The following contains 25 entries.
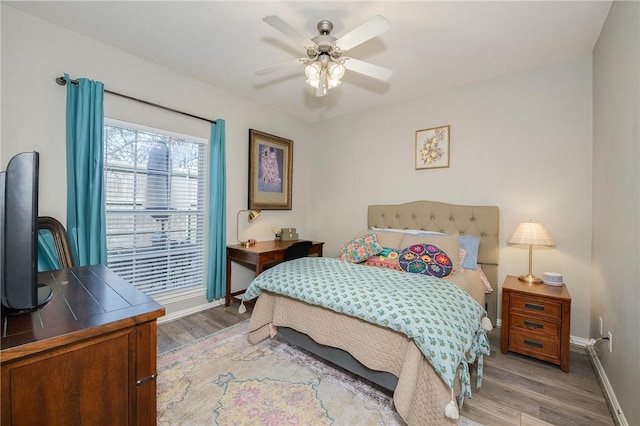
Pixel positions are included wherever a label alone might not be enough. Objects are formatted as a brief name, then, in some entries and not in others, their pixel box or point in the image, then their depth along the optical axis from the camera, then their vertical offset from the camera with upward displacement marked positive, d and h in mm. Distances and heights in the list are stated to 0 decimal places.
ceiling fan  1704 +1135
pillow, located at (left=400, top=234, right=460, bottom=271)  2705 -298
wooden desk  3189 -524
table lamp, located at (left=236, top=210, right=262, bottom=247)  3598 -92
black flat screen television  907 -78
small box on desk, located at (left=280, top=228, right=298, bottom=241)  4101 -365
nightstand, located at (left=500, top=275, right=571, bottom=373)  2150 -876
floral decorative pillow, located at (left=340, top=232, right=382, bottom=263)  3012 -407
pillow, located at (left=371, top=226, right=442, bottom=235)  3223 -219
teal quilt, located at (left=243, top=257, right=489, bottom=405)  1475 -583
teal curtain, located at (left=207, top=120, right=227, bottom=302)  3291 +22
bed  1493 -868
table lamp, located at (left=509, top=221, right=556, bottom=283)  2461 -202
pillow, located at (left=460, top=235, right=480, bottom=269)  2816 -370
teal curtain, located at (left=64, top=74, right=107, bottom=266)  2299 +338
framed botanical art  3324 +814
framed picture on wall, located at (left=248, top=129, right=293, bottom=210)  3781 +590
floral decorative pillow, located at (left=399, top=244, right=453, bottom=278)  2461 -438
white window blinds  2643 +46
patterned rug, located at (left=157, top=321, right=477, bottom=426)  1648 -1220
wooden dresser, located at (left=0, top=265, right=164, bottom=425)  786 -488
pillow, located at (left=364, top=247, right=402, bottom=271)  2814 -495
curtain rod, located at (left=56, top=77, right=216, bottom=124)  2275 +1077
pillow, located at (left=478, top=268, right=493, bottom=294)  2787 -715
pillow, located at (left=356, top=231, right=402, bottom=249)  3133 -301
